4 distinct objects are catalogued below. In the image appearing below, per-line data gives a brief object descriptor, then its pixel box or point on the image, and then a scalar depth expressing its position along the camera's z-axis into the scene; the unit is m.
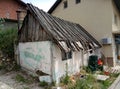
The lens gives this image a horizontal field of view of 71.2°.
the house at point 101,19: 7.56
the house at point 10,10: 10.62
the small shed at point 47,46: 4.51
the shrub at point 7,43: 6.21
